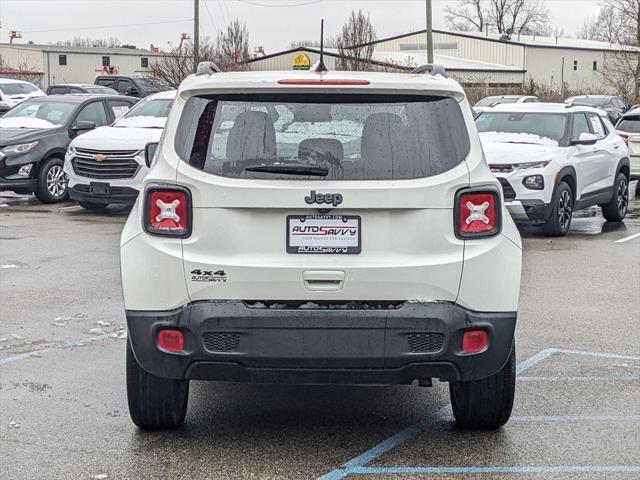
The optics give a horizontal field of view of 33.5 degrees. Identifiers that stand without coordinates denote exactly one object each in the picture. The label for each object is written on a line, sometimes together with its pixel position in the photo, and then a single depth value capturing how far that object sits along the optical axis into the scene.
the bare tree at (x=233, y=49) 37.36
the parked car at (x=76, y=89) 32.84
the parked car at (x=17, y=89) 33.19
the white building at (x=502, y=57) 65.75
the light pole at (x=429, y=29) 35.38
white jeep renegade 4.66
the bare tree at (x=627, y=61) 56.16
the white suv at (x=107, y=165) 14.96
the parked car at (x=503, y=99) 31.86
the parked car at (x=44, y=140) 16.67
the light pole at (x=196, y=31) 37.38
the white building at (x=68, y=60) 83.12
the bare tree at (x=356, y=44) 41.12
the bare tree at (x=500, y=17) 108.38
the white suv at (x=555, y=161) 13.10
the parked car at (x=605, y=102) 36.85
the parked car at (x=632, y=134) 18.83
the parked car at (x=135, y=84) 37.65
